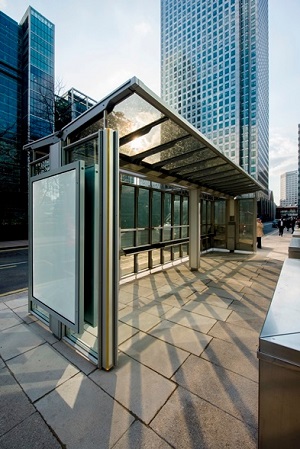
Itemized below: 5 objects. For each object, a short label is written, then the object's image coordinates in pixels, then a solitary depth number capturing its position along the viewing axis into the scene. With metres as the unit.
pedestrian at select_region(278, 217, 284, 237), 20.15
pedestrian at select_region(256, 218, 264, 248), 11.67
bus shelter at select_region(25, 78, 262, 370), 2.42
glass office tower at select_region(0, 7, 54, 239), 18.67
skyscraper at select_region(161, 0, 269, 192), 67.75
